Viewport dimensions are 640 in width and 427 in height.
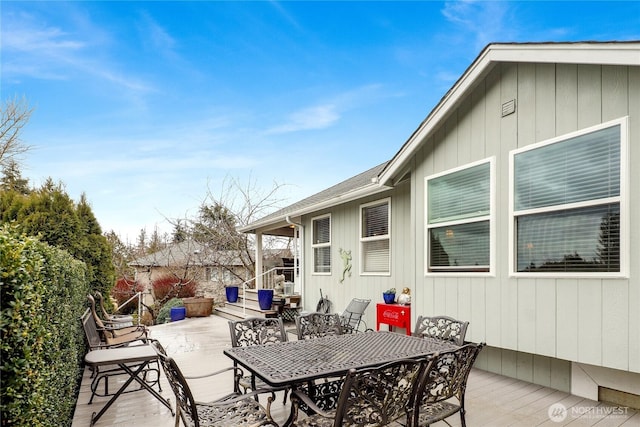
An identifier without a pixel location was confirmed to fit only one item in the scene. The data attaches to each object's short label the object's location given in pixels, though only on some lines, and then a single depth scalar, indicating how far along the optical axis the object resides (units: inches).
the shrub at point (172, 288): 558.3
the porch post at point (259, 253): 473.7
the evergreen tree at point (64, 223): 216.2
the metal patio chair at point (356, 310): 265.6
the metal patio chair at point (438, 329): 150.4
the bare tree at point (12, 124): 394.6
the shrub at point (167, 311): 449.1
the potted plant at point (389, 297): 250.2
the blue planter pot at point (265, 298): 373.1
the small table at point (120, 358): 138.7
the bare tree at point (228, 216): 620.4
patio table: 100.0
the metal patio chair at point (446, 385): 100.4
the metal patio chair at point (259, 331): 147.5
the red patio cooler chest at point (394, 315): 230.8
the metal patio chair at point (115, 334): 186.6
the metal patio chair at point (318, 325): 164.1
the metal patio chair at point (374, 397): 83.3
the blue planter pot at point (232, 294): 469.7
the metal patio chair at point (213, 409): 87.2
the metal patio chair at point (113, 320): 227.9
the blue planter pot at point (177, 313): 432.1
